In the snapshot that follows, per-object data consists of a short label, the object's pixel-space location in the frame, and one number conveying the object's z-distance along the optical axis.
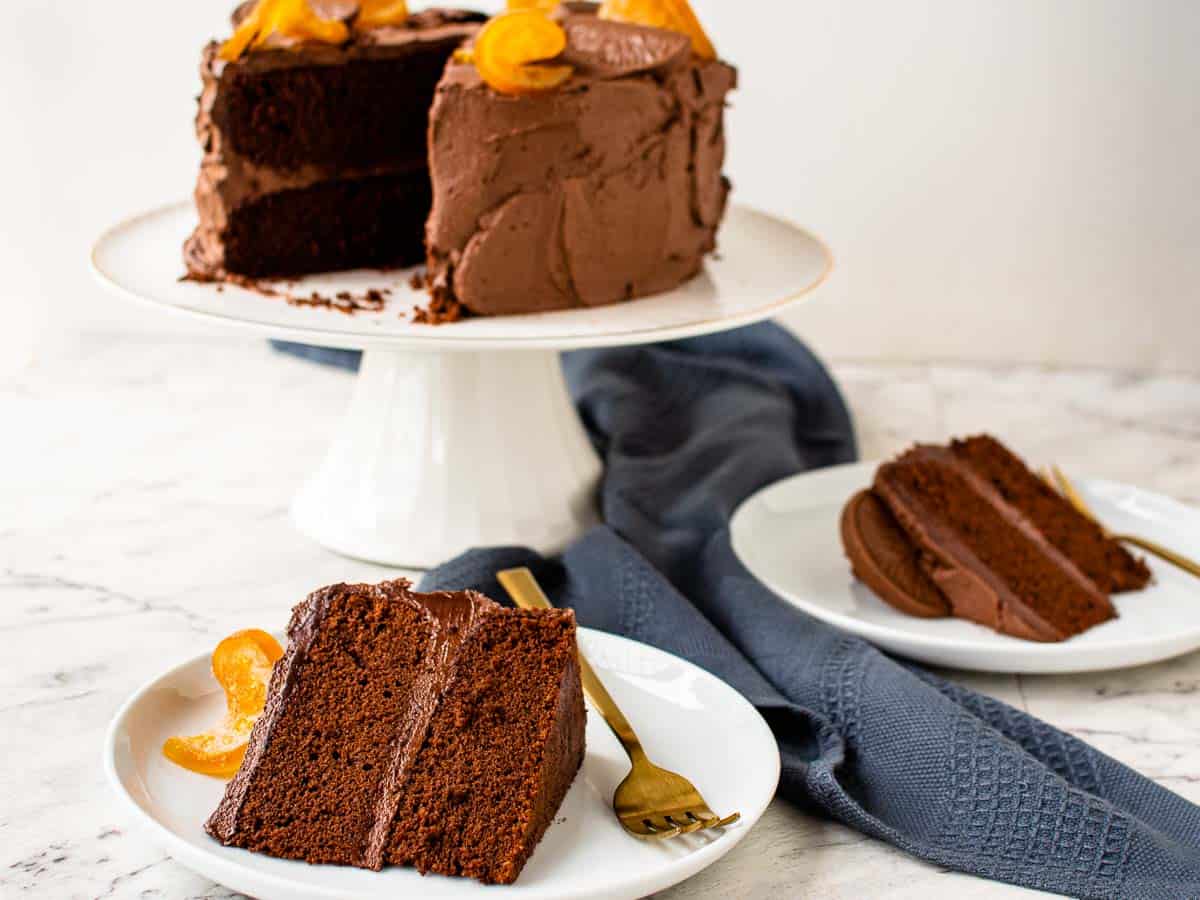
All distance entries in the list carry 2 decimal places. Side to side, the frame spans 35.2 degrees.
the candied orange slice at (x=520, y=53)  0.72
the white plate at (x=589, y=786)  0.52
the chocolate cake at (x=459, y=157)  0.73
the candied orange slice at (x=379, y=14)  0.83
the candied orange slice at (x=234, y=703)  0.57
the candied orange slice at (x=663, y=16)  0.77
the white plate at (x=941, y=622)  0.66
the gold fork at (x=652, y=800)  0.54
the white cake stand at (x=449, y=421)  0.74
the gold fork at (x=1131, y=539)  0.75
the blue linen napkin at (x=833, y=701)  0.56
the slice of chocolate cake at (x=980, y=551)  0.70
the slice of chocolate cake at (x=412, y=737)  0.53
